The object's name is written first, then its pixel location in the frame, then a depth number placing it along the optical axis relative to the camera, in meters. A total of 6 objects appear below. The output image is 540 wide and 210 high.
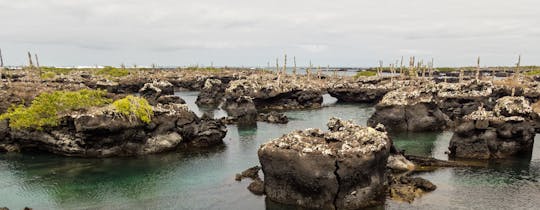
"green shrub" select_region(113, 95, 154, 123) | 56.74
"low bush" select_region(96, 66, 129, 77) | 190.14
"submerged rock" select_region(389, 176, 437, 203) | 39.81
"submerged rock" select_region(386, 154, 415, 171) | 49.41
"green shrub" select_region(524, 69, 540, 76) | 174.85
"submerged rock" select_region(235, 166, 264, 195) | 42.09
